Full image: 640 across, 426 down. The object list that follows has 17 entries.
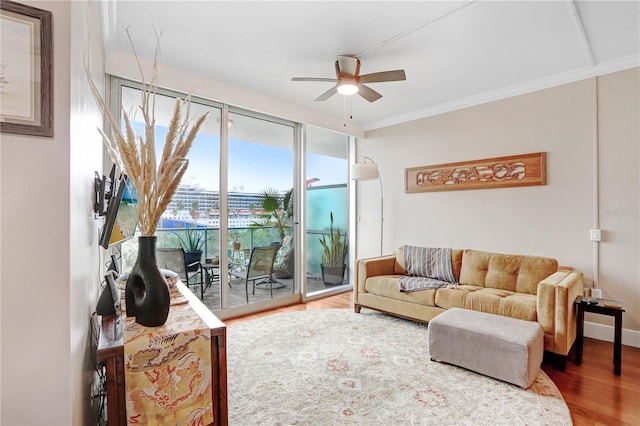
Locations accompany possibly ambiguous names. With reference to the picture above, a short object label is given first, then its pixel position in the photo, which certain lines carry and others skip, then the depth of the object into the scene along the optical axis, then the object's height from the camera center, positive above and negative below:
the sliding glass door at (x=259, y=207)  3.79 +0.08
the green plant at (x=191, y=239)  3.38 -0.28
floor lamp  4.00 +0.56
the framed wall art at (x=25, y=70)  0.75 +0.37
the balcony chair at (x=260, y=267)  3.93 -0.71
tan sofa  2.41 -0.78
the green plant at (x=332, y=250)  5.01 -0.60
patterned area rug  1.83 -1.21
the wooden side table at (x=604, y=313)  2.36 -0.86
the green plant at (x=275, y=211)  4.04 +0.04
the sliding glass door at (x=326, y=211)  4.80 +0.04
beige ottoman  2.11 -0.97
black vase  1.19 -0.30
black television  1.44 +0.01
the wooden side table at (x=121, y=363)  1.06 -0.56
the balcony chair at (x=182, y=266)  3.26 -0.57
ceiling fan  2.66 +1.21
